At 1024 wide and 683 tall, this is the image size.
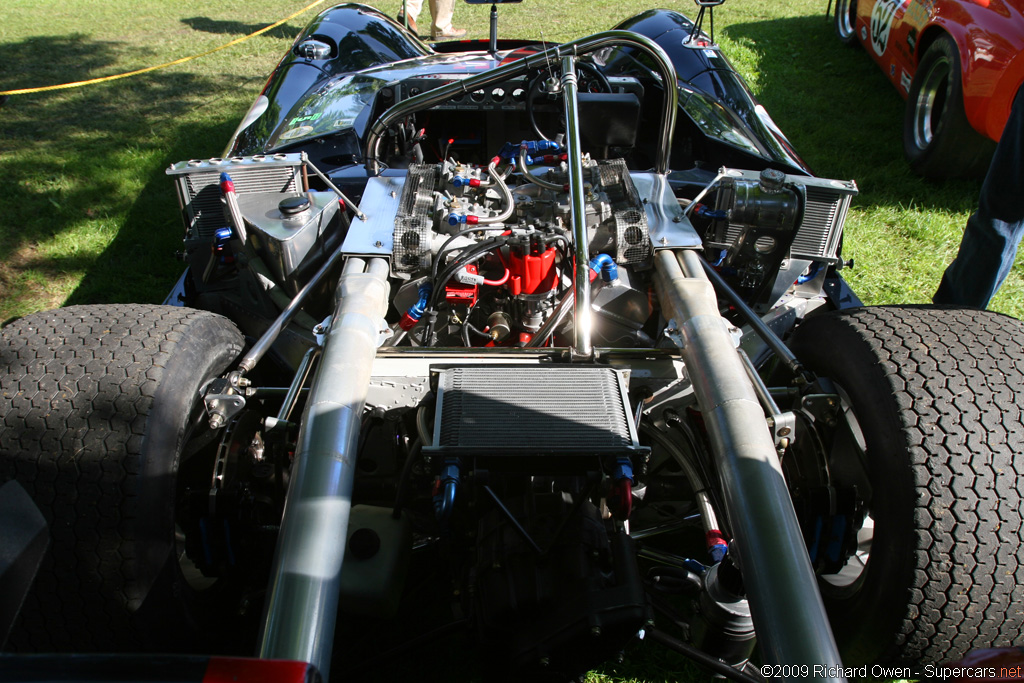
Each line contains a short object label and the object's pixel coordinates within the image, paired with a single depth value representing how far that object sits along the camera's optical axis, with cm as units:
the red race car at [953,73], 427
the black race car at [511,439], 161
